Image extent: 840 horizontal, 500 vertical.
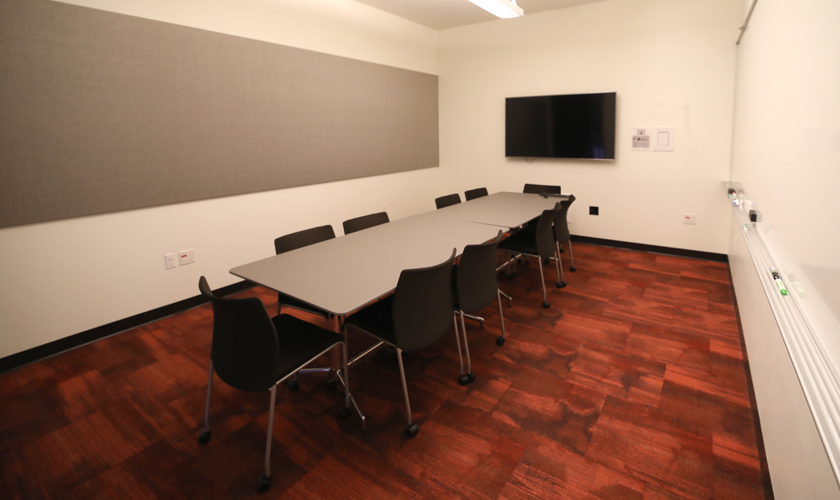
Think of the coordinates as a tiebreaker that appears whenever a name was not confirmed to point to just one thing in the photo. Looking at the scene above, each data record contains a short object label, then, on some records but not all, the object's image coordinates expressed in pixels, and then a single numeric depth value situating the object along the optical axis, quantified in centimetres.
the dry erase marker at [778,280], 157
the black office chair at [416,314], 207
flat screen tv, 521
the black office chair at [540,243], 354
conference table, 208
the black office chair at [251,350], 178
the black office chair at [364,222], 339
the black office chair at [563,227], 403
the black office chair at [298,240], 268
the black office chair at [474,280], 250
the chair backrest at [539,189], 520
